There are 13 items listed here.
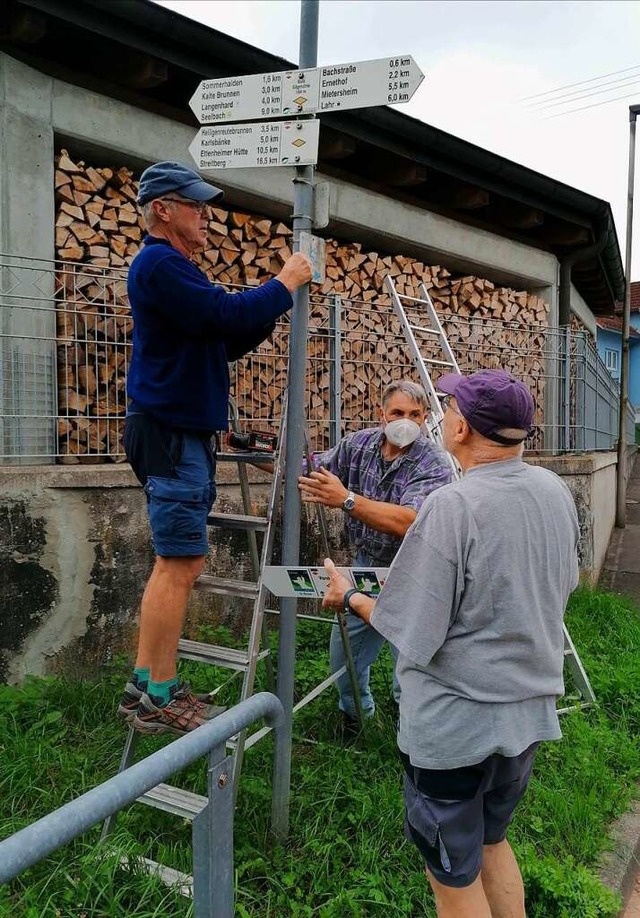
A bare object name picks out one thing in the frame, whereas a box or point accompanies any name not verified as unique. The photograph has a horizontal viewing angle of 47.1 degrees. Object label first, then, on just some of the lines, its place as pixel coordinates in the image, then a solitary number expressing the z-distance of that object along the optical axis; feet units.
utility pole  31.60
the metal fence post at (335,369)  18.86
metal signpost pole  9.21
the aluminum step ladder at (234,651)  8.28
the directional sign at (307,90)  8.36
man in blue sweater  8.18
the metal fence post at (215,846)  5.01
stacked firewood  16.26
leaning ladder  14.65
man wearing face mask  10.21
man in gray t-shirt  6.27
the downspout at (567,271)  30.01
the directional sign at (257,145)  8.75
